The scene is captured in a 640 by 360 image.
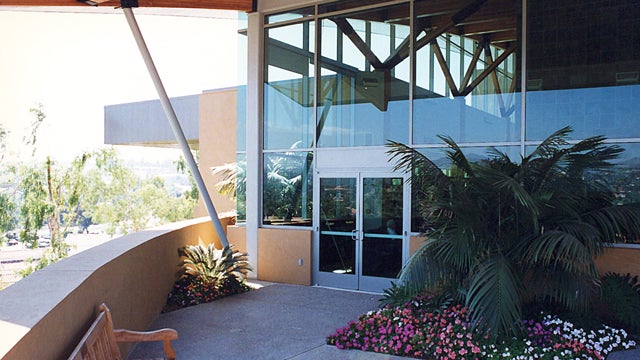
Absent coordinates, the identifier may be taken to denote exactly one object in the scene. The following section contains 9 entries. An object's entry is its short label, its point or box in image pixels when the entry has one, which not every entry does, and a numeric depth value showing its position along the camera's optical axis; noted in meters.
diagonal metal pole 9.81
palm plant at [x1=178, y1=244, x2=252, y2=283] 9.19
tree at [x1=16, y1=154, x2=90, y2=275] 18.95
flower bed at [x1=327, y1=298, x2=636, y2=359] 5.96
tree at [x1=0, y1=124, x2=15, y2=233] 17.95
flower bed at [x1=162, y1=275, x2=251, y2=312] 8.54
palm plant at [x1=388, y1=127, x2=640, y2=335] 5.98
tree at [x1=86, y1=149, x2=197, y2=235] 24.61
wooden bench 3.82
